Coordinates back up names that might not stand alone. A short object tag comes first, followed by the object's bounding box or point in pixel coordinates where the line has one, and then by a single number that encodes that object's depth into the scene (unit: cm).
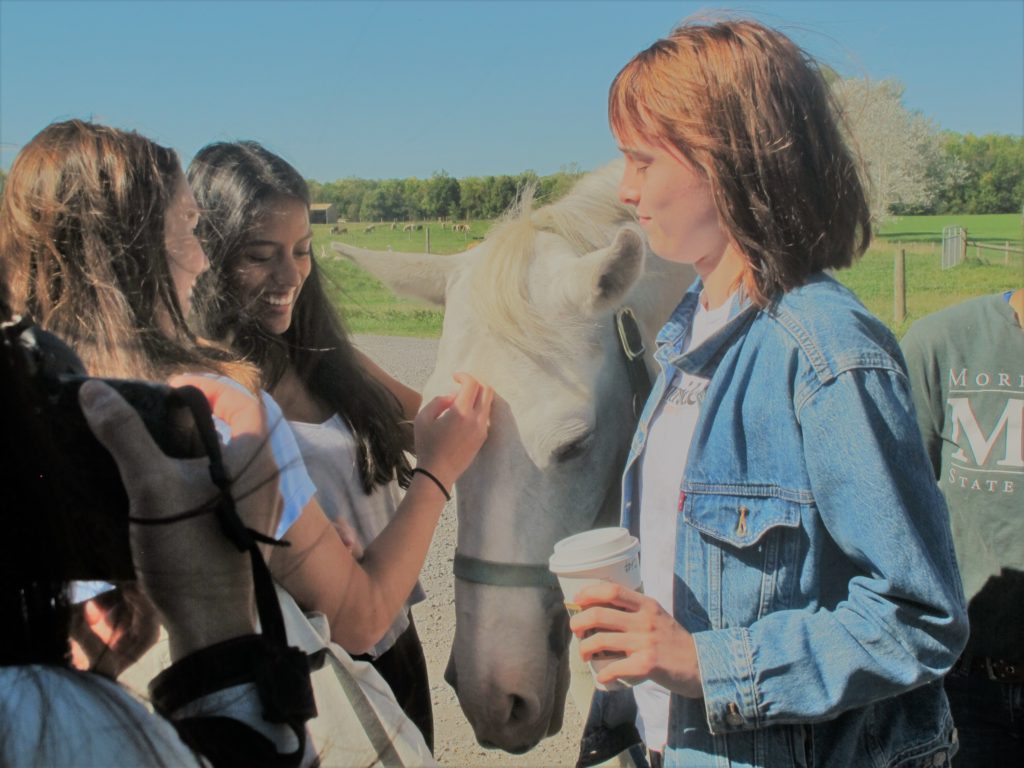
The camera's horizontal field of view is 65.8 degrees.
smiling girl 183
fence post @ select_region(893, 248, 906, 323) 805
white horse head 190
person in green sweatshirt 185
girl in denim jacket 108
